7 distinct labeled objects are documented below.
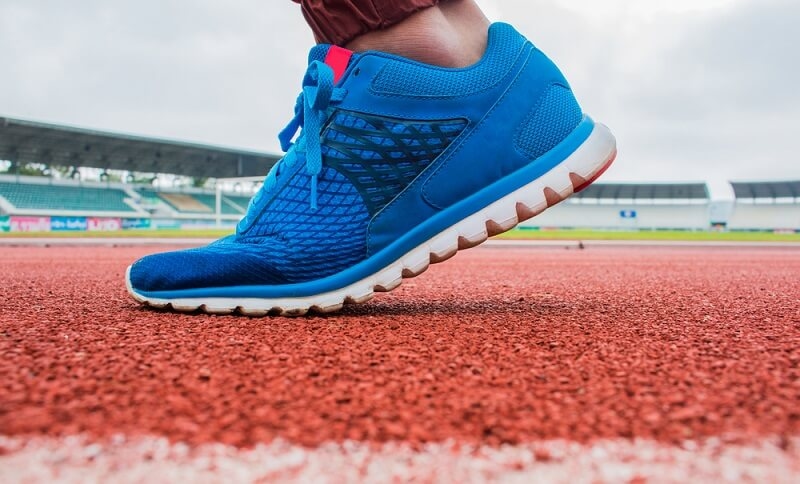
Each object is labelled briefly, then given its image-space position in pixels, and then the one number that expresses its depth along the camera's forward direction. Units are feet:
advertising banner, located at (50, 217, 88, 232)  66.85
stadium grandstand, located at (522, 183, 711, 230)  99.60
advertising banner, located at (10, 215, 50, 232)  64.40
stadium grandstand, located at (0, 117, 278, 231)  67.92
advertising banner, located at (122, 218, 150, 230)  72.54
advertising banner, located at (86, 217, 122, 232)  69.77
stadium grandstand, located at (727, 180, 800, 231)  95.04
